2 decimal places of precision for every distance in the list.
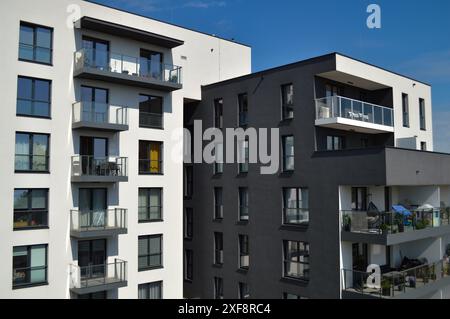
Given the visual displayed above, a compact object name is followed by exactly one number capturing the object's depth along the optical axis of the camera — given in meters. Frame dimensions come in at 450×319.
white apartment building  16.45
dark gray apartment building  17.50
